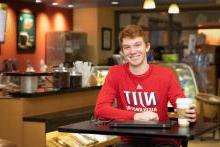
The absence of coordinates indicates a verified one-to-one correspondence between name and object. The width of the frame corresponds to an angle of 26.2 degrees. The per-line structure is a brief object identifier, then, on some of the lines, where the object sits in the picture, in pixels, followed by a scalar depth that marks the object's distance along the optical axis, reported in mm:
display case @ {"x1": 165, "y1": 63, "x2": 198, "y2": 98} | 8008
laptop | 2826
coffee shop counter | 4648
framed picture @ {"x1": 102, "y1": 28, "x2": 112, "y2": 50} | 12862
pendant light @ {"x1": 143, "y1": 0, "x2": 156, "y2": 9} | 8205
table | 2646
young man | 3178
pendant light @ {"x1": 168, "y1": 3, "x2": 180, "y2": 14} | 9594
